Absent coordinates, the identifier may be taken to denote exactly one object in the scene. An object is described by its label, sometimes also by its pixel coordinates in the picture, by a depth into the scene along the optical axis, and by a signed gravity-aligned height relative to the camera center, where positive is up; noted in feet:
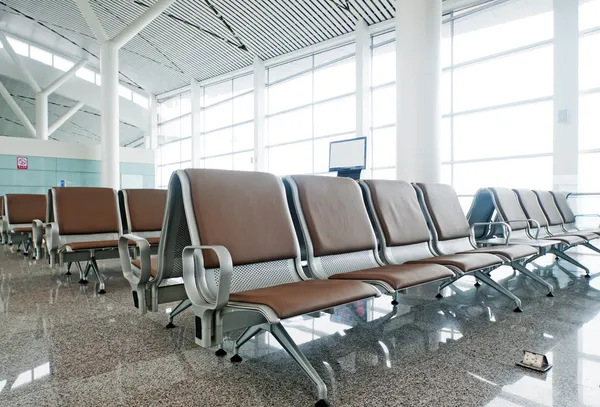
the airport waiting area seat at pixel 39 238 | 14.80 -1.49
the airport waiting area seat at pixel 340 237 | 7.64 -0.83
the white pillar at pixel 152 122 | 61.05 +11.39
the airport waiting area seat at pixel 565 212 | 18.85 -0.87
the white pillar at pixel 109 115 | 35.68 +7.43
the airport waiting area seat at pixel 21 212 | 20.52 -0.69
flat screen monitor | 18.49 +1.94
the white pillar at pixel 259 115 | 44.52 +8.99
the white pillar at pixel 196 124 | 52.60 +9.52
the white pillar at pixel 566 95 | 24.99 +6.12
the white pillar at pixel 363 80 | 35.12 +10.08
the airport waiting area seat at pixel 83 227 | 12.44 -0.94
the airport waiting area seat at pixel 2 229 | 21.25 -1.57
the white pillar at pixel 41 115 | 51.62 +10.75
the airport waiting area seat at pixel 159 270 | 6.77 -1.32
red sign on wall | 41.22 +3.66
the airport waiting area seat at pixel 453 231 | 10.50 -1.03
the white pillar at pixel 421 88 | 16.85 +4.47
